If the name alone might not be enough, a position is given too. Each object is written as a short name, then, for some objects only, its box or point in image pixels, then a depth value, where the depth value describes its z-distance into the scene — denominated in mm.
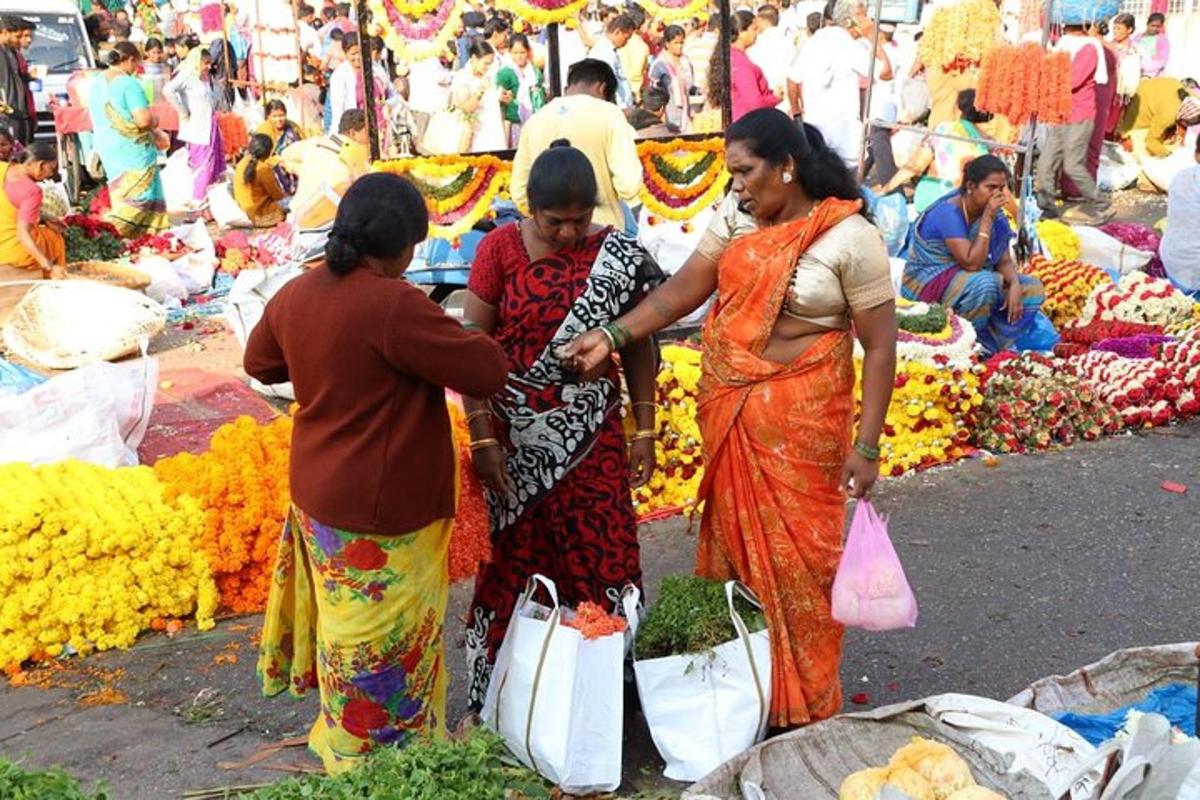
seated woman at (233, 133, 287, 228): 12055
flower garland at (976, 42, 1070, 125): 9352
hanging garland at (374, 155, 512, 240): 7469
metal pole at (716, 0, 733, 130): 8484
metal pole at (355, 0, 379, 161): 7477
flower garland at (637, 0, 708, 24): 8328
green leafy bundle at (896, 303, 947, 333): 6582
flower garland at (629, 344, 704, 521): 5828
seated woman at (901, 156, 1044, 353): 7176
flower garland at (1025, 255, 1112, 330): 8555
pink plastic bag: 3438
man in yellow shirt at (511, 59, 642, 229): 6762
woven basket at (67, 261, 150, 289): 8609
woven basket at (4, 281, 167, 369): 7152
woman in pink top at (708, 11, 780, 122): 12377
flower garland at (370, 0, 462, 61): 7727
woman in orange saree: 3428
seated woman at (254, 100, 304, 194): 13547
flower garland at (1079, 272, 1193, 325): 8242
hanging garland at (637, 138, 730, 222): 8133
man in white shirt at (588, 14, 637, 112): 10648
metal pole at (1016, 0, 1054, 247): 8891
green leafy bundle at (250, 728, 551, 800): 2904
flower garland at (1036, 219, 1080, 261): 9531
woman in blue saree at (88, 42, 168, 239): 11492
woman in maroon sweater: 3074
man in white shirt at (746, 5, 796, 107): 14047
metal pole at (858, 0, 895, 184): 9781
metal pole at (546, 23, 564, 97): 8496
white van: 15844
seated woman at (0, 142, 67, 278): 8125
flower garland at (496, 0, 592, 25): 7848
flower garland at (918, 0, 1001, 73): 11039
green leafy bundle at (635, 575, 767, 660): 3518
